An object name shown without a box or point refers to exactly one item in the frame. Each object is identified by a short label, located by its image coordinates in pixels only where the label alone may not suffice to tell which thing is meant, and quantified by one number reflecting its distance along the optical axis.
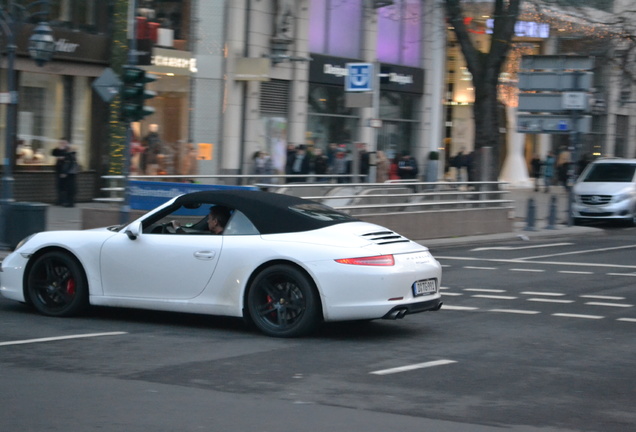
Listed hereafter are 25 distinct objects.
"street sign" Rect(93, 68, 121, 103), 16.92
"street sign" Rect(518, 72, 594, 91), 26.09
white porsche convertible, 9.00
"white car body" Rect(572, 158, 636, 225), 28.17
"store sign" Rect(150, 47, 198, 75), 30.08
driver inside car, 9.67
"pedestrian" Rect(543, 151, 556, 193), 44.50
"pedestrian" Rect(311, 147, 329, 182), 32.25
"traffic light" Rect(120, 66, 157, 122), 16.34
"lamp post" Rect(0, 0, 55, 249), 16.94
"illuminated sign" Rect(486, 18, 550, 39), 46.78
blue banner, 16.33
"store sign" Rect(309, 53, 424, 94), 34.62
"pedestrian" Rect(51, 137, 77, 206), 26.91
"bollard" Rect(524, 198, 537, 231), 25.11
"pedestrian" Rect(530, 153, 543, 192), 45.03
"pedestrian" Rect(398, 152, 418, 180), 34.81
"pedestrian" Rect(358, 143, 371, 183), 31.83
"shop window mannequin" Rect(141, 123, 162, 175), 29.59
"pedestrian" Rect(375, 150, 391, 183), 31.24
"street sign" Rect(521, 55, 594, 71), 26.20
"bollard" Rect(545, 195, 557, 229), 25.70
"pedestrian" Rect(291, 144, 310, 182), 31.34
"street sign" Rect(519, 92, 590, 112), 25.91
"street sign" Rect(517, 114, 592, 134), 26.44
